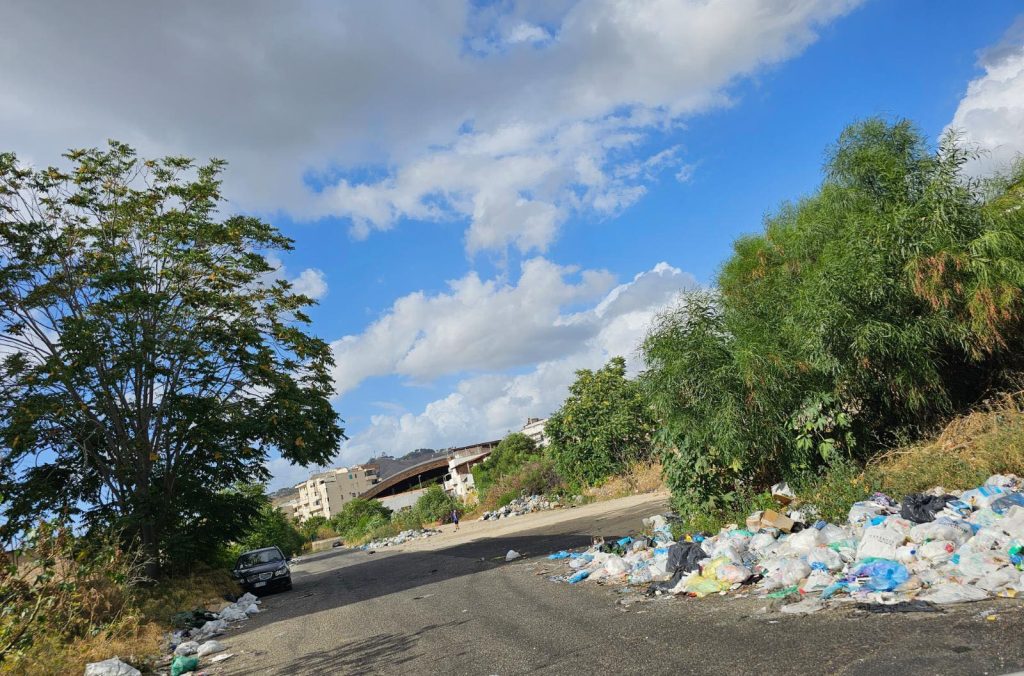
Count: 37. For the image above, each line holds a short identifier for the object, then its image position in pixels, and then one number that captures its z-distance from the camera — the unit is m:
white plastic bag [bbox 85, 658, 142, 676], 8.99
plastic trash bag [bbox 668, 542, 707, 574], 9.35
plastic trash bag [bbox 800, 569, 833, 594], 7.27
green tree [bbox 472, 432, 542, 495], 50.78
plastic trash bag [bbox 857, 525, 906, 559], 7.41
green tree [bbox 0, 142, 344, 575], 18.16
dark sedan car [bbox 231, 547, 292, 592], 20.52
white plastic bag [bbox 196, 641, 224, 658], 10.94
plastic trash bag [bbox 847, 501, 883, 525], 8.82
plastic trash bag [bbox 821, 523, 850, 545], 8.44
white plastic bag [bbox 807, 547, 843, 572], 7.59
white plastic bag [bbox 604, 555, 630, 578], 10.67
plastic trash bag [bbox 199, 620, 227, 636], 13.37
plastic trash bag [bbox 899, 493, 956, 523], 8.07
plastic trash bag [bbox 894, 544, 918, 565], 7.07
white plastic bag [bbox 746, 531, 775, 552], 9.24
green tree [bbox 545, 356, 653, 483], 34.78
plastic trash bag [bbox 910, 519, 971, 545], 7.18
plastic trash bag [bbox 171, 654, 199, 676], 9.51
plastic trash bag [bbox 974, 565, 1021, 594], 5.91
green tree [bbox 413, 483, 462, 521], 52.16
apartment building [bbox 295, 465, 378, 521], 135.38
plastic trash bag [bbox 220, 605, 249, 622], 14.84
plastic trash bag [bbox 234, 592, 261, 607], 17.33
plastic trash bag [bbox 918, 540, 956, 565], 6.84
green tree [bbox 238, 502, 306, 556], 49.35
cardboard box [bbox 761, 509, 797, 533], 9.90
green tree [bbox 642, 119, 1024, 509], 10.62
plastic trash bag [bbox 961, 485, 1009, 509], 7.81
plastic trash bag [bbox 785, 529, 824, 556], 8.47
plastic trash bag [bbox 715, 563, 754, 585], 8.29
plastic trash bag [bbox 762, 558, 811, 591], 7.62
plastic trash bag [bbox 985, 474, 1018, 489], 8.45
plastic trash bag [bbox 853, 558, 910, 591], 6.62
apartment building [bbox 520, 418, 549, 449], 121.72
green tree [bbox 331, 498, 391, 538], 66.62
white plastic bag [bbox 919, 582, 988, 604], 5.86
